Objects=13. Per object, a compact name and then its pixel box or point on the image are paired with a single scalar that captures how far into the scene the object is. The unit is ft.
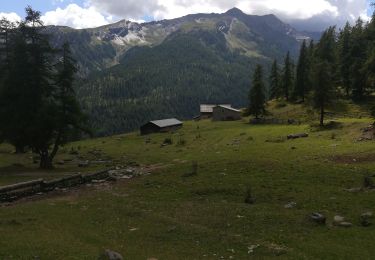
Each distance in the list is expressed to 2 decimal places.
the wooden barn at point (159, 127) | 362.53
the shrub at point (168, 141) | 248.52
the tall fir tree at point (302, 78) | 355.73
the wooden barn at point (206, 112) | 456.86
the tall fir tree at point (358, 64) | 309.63
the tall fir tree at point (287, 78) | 385.13
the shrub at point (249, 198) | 96.06
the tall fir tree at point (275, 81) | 409.61
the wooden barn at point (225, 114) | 384.31
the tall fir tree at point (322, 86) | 239.50
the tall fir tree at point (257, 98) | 320.91
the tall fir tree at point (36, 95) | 171.94
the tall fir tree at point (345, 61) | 328.08
